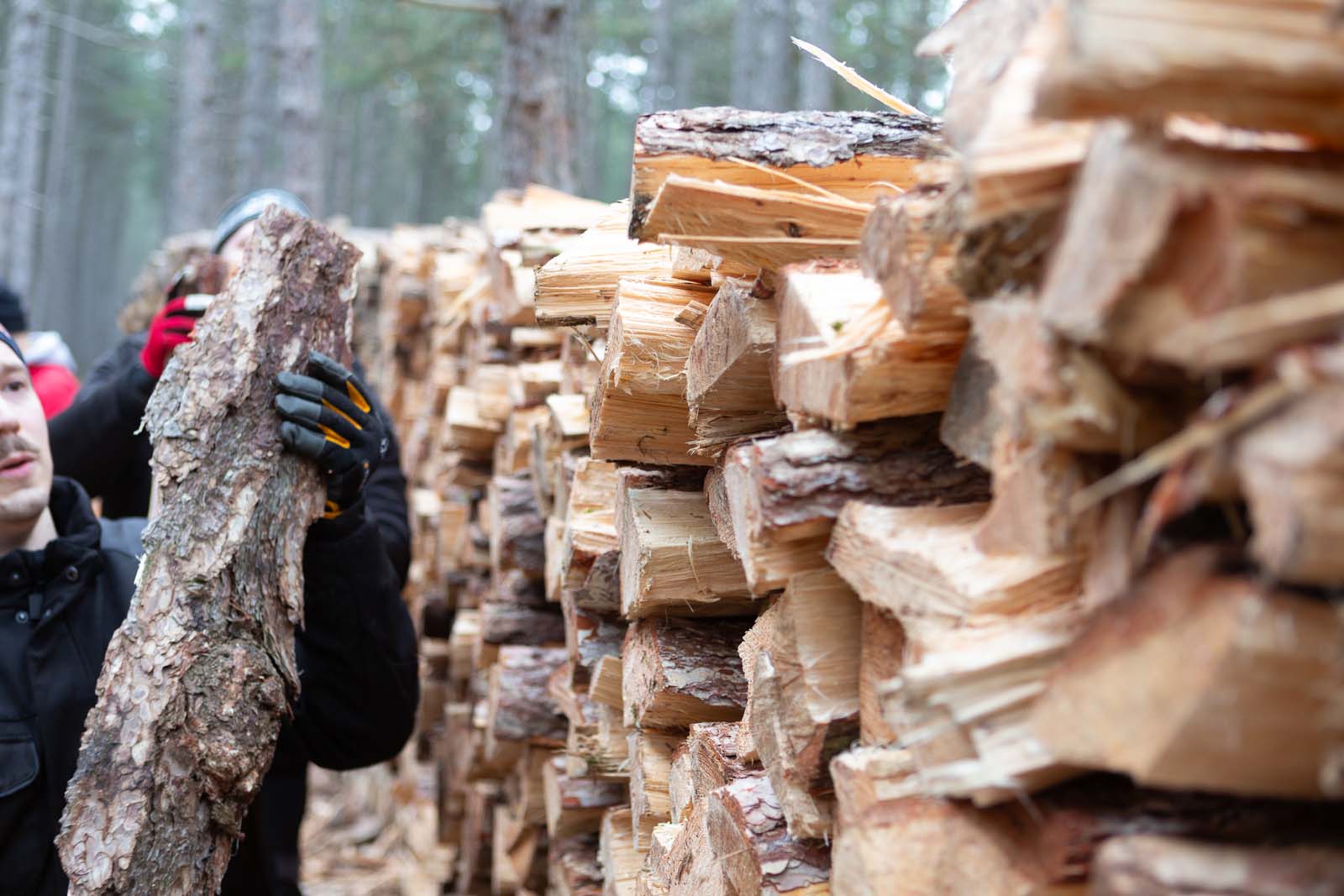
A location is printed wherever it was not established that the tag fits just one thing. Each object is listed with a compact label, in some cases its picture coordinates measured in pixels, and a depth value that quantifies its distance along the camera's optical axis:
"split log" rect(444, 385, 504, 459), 4.15
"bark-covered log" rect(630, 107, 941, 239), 1.61
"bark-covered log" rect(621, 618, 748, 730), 2.09
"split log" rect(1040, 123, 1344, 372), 0.84
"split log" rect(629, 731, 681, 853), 2.20
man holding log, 2.28
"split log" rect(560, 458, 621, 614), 2.47
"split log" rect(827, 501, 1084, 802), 1.06
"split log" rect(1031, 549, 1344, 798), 0.85
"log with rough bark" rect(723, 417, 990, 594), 1.34
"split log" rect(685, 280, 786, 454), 1.59
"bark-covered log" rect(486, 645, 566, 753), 3.22
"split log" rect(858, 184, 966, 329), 1.18
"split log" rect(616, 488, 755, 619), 2.02
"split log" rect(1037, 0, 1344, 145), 0.84
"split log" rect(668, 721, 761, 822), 1.74
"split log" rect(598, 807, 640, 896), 2.40
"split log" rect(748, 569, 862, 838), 1.44
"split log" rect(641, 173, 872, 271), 1.51
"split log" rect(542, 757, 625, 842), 2.88
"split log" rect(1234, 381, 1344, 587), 0.78
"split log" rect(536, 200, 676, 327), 2.19
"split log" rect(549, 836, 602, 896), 2.87
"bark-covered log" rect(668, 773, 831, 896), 1.46
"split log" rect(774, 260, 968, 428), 1.26
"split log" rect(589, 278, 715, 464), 1.95
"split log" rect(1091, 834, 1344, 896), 0.90
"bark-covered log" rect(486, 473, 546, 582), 3.42
